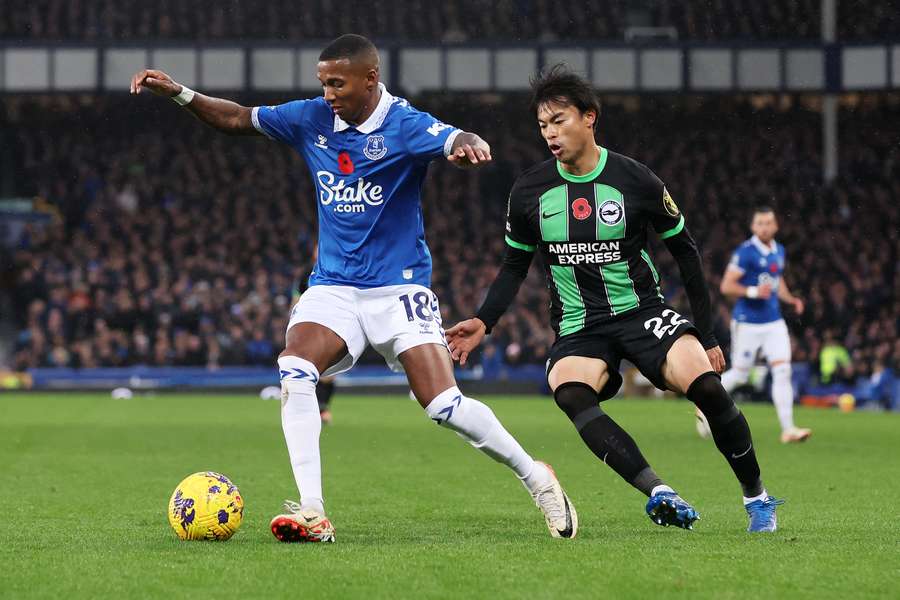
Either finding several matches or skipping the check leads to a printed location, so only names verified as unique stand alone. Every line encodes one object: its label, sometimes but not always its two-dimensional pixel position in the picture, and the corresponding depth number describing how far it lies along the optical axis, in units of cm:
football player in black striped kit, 1399
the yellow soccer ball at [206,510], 1325
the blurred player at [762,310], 2845
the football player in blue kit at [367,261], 1352
